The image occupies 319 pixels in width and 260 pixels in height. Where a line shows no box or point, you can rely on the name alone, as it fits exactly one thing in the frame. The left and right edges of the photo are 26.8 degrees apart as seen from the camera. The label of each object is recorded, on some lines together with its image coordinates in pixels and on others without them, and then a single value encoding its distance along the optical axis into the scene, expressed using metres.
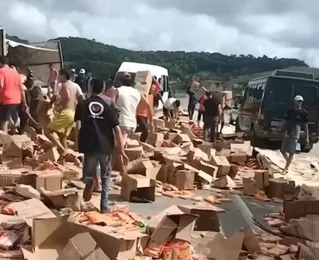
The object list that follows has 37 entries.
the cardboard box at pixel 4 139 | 11.30
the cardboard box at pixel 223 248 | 6.59
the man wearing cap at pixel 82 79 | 22.47
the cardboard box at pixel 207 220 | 7.73
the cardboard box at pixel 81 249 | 5.76
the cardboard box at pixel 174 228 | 6.52
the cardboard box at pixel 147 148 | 12.74
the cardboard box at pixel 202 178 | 11.28
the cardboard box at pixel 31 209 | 7.18
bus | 19.95
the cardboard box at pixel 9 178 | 9.40
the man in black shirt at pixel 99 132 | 7.96
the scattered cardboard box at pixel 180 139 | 15.64
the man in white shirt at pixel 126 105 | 11.06
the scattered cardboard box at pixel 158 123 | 18.67
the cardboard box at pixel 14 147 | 11.05
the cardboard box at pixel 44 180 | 8.98
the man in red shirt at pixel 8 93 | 11.93
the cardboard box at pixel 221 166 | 12.30
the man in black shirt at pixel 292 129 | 14.24
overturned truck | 19.27
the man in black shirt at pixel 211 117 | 18.72
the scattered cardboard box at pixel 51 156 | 11.27
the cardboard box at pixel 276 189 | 10.85
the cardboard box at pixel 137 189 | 9.56
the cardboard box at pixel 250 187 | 11.15
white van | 25.67
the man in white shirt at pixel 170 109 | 23.36
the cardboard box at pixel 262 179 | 11.19
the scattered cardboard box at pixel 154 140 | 14.48
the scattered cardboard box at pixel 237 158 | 14.13
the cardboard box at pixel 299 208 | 8.43
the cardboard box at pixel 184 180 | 10.94
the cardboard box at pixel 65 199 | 8.09
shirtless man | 11.20
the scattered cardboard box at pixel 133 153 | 11.41
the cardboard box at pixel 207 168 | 11.89
